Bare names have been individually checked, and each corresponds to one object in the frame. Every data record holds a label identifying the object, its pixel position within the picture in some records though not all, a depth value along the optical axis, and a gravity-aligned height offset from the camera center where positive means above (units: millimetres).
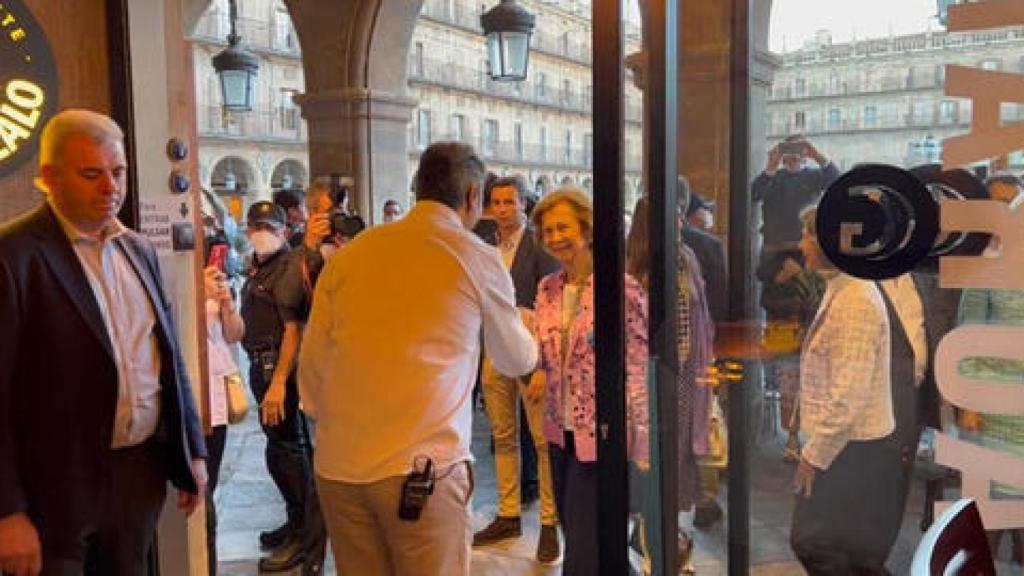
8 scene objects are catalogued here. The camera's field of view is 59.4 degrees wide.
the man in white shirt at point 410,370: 1967 -334
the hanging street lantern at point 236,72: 7191 +1217
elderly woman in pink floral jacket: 2699 -464
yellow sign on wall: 2203 +350
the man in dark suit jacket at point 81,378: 1797 -322
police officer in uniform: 3377 -545
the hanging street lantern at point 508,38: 5402 +1102
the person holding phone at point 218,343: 2990 -413
